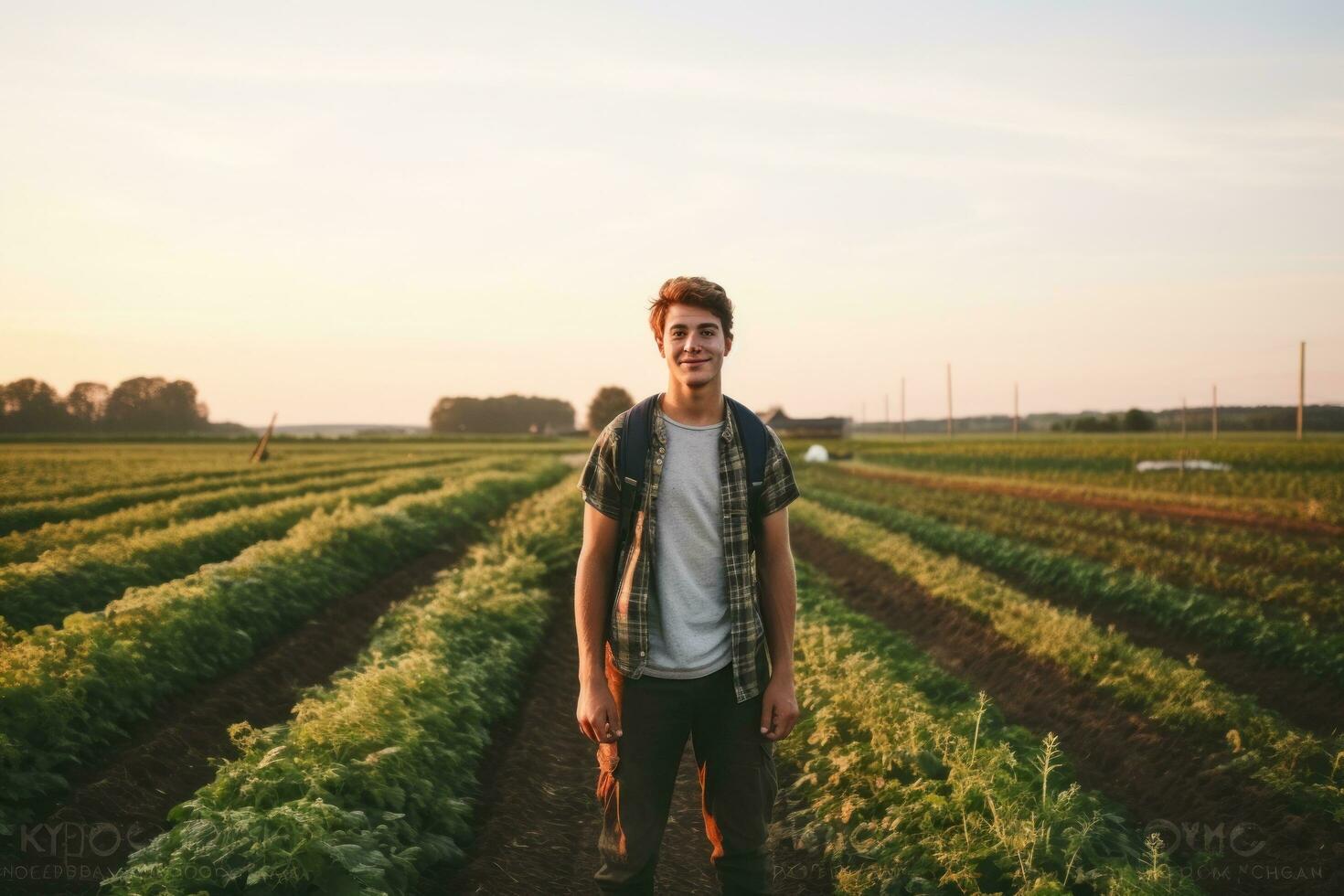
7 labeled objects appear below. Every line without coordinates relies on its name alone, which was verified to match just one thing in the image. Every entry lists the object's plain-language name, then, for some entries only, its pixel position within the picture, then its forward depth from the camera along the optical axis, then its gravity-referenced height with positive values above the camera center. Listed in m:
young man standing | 2.79 -0.73
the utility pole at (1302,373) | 48.44 +2.78
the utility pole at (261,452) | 40.17 -0.83
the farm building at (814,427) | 87.75 -0.07
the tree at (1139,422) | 69.88 -0.07
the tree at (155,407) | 82.38 +3.25
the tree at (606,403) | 110.06 +3.69
